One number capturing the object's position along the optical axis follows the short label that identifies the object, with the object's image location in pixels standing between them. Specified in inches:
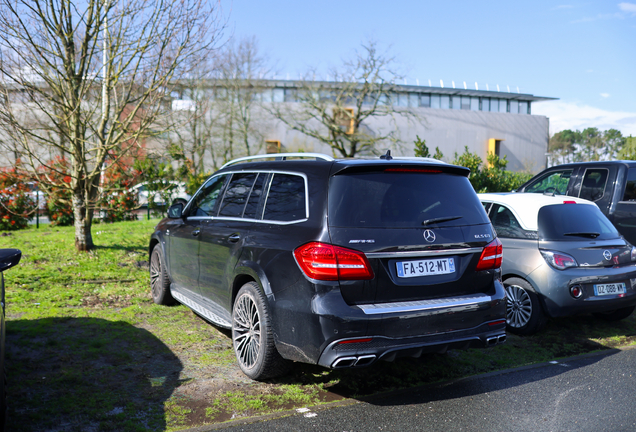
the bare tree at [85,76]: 317.4
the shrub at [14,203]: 564.7
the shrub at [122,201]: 589.3
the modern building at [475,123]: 2148.1
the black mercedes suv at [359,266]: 146.7
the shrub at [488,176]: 655.8
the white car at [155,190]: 621.5
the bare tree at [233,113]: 1533.0
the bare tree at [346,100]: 1417.3
